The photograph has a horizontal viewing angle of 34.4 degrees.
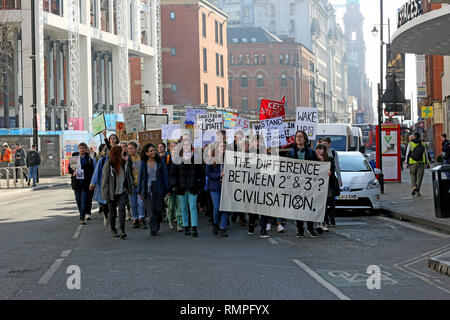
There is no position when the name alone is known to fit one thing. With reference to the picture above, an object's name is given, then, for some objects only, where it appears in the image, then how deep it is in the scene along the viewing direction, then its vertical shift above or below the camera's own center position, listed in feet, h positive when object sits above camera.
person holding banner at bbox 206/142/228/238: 44.78 -1.93
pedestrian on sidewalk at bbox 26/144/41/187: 108.47 -1.47
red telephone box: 92.38 +0.05
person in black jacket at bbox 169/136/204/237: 45.11 -1.91
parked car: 57.93 -3.65
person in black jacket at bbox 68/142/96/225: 53.47 -1.99
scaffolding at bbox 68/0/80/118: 169.07 +21.93
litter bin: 47.01 -3.11
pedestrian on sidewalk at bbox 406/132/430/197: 70.94 -1.48
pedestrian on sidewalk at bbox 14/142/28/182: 114.21 -0.73
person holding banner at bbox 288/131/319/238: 44.55 -0.30
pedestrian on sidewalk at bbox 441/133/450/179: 83.61 -1.23
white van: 89.06 +1.66
